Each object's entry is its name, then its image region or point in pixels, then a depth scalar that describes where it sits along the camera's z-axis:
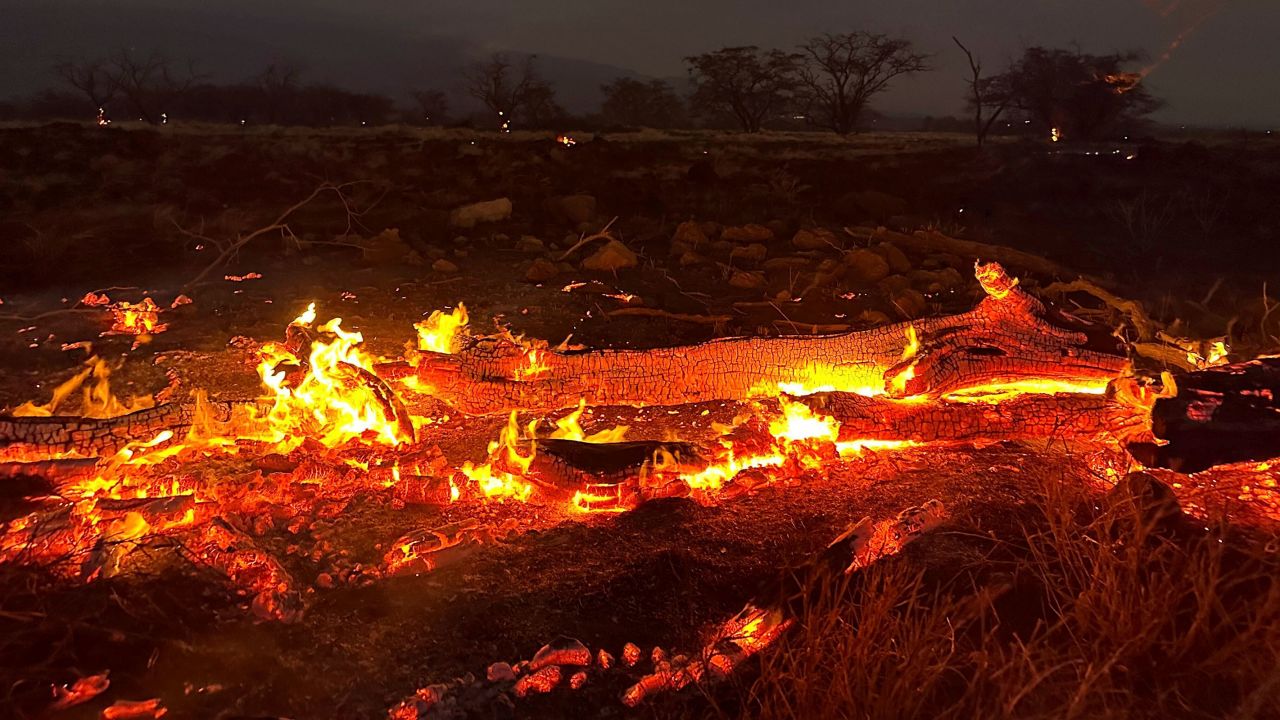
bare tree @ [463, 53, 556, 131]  41.44
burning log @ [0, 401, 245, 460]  3.35
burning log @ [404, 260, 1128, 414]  4.25
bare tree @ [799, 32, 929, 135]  34.56
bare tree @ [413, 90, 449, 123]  44.75
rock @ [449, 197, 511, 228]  10.70
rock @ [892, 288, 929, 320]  6.67
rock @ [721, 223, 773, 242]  9.60
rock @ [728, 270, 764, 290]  7.61
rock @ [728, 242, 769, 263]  8.74
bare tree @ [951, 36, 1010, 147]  25.55
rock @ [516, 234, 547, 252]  9.27
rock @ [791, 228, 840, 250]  9.04
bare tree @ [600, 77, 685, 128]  44.94
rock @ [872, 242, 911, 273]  7.98
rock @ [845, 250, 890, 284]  7.65
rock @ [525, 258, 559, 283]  7.77
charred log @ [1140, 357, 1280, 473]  3.11
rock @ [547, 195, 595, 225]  10.96
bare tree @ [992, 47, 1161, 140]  26.30
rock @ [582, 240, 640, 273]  8.13
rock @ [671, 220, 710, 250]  9.44
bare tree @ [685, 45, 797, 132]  37.84
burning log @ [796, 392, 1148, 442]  3.83
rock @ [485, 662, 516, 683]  2.30
